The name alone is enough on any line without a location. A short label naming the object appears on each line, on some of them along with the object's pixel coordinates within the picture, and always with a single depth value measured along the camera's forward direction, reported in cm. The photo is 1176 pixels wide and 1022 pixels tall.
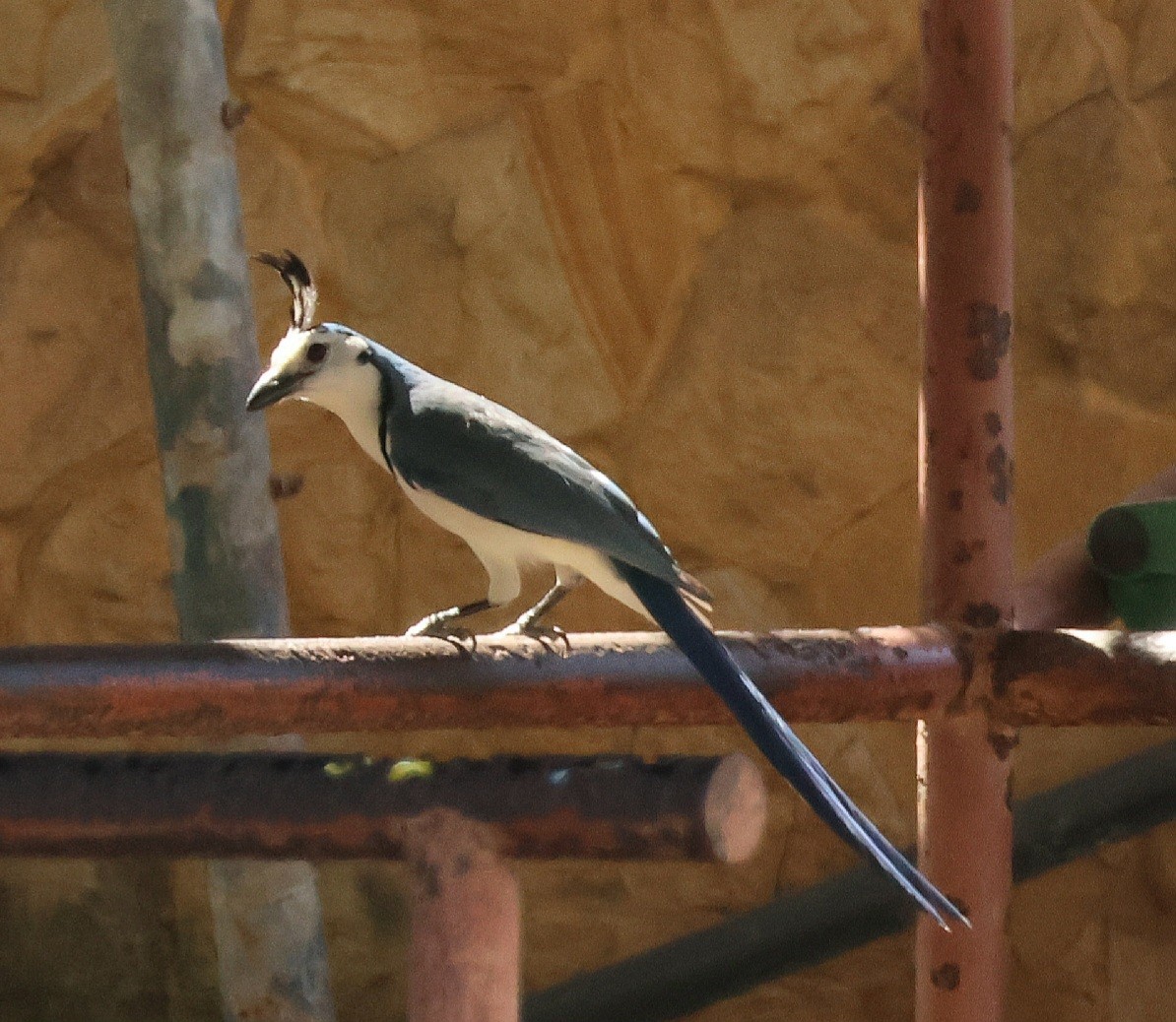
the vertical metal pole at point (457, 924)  956
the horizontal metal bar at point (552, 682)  959
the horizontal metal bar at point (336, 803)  954
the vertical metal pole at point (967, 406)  983
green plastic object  996
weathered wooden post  1020
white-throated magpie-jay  971
